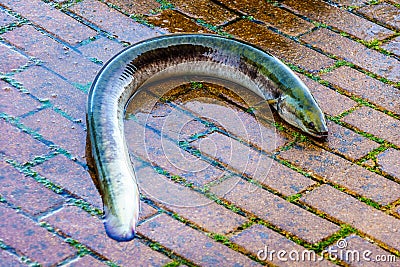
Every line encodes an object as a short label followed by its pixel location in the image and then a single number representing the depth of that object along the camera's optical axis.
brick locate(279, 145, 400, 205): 2.97
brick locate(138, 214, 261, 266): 2.58
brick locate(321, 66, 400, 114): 3.53
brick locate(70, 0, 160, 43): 3.87
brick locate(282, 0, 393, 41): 4.06
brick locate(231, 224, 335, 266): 2.61
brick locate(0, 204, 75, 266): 2.54
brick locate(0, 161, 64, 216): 2.76
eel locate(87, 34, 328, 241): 2.80
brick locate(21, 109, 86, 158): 3.08
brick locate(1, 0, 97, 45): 3.82
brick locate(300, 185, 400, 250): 2.76
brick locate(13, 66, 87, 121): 3.30
